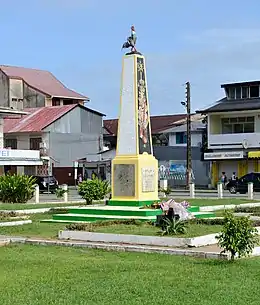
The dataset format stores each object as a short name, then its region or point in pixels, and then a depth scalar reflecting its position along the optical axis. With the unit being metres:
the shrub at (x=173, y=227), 14.73
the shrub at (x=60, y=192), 32.62
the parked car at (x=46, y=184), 46.09
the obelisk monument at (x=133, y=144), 21.36
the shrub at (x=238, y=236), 11.22
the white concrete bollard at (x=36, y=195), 32.06
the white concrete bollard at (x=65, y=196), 32.67
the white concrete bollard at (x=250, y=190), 34.55
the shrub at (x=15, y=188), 28.75
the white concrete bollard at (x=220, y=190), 35.83
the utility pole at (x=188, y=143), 48.16
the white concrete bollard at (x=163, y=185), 35.51
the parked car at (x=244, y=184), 43.47
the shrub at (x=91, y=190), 27.28
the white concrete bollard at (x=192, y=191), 36.27
